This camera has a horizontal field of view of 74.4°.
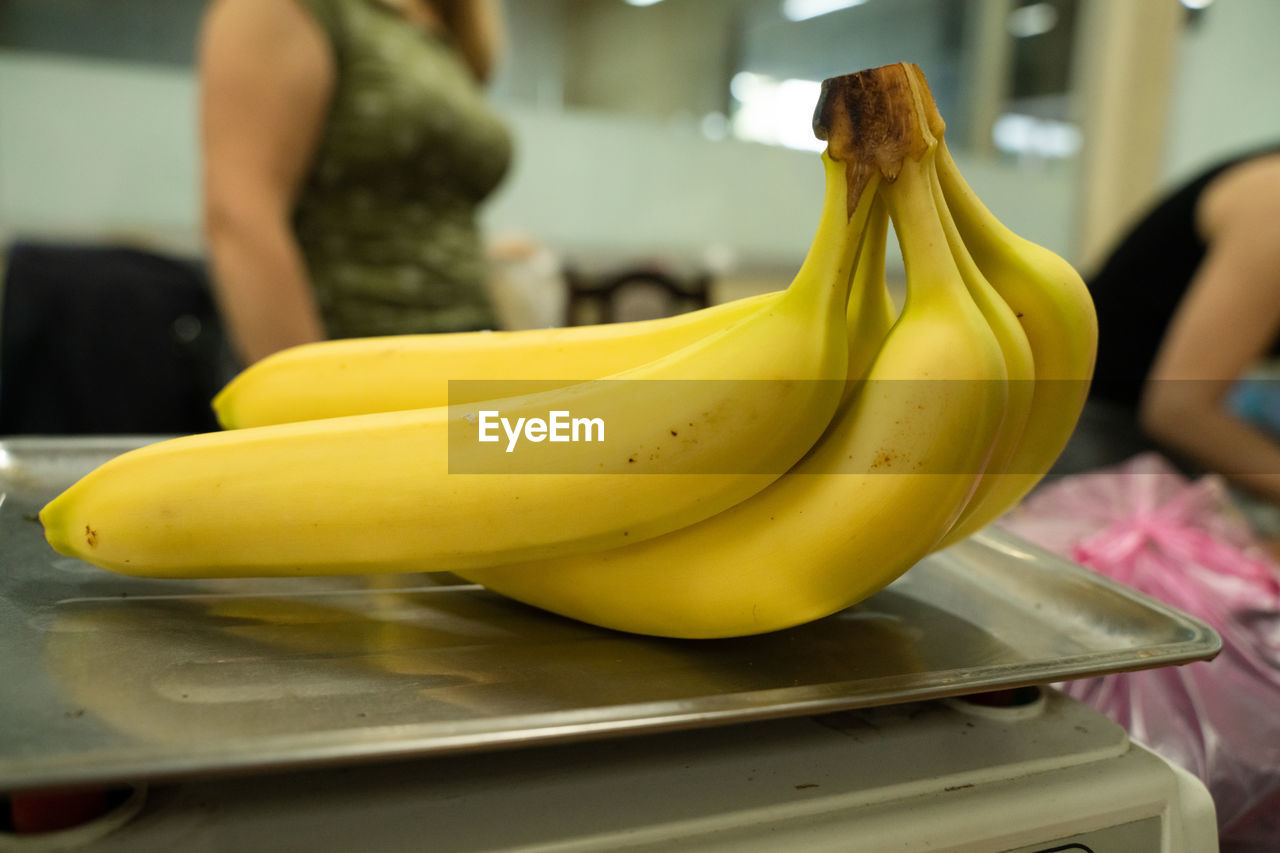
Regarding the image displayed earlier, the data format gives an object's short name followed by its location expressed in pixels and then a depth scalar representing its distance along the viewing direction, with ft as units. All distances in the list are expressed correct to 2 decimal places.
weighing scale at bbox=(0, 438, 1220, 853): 1.04
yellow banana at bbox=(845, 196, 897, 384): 1.30
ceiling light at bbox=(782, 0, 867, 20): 9.33
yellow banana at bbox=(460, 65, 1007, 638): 1.10
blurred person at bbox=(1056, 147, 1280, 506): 3.36
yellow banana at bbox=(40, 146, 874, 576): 1.16
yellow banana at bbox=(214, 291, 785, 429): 1.44
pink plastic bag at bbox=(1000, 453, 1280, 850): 1.72
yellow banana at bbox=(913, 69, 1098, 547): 1.26
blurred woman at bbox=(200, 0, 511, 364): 2.83
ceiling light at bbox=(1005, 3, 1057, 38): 9.73
